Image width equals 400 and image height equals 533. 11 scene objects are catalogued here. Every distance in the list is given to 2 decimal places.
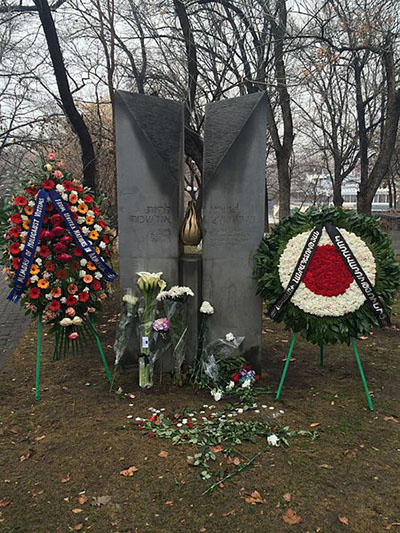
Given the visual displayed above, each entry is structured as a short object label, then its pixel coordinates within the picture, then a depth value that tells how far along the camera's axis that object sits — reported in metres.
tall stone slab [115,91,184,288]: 4.63
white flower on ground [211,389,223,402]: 4.31
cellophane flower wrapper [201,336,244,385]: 4.57
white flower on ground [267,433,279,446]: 3.56
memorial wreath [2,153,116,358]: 4.33
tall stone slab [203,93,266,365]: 4.50
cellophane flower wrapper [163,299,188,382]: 4.56
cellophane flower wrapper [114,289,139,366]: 4.67
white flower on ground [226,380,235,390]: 4.49
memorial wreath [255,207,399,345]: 4.18
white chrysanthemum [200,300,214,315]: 4.60
